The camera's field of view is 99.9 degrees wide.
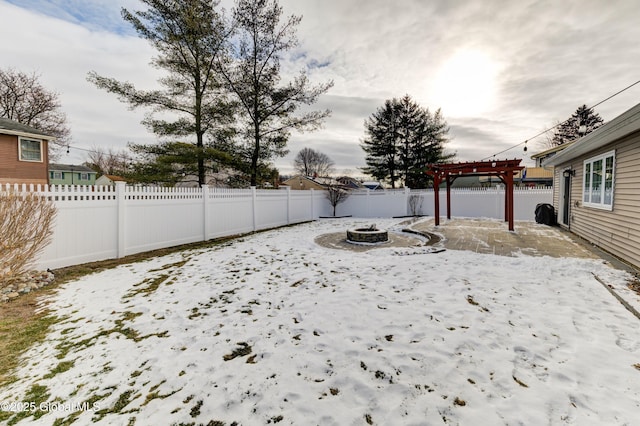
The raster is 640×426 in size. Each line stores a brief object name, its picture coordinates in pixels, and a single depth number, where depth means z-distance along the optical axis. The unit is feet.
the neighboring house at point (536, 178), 93.15
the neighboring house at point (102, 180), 129.46
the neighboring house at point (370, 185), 138.98
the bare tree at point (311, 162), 174.70
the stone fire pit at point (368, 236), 24.84
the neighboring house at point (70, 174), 110.73
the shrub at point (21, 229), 12.68
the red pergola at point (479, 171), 29.25
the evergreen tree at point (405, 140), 76.28
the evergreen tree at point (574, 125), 105.81
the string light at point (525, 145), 26.18
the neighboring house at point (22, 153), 41.45
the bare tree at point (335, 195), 52.13
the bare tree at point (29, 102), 61.41
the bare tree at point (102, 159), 131.75
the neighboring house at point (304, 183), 91.81
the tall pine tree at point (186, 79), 33.24
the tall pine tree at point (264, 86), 39.14
